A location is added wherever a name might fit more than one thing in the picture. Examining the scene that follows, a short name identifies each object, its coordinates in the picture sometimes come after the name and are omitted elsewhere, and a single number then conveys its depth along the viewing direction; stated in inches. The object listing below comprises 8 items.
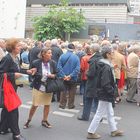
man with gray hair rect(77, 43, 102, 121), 329.7
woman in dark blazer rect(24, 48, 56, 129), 305.6
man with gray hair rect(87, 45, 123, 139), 281.7
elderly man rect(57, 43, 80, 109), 384.8
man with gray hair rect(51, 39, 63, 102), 453.1
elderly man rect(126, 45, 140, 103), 449.4
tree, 1386.6
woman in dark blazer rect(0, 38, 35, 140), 264.7
